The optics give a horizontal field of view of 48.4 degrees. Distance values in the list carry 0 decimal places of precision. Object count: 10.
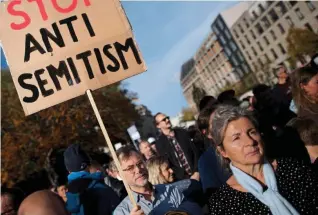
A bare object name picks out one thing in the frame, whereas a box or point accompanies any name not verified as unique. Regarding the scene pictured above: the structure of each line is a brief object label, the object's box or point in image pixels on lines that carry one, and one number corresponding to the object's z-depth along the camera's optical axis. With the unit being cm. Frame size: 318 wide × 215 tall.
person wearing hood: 309
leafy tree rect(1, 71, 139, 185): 2180
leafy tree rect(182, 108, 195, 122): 10139
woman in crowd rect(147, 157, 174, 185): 403
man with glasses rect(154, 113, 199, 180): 499
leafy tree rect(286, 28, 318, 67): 4300
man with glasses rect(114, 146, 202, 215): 271
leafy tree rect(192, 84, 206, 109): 6425
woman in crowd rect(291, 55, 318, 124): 354
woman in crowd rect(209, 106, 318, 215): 200
